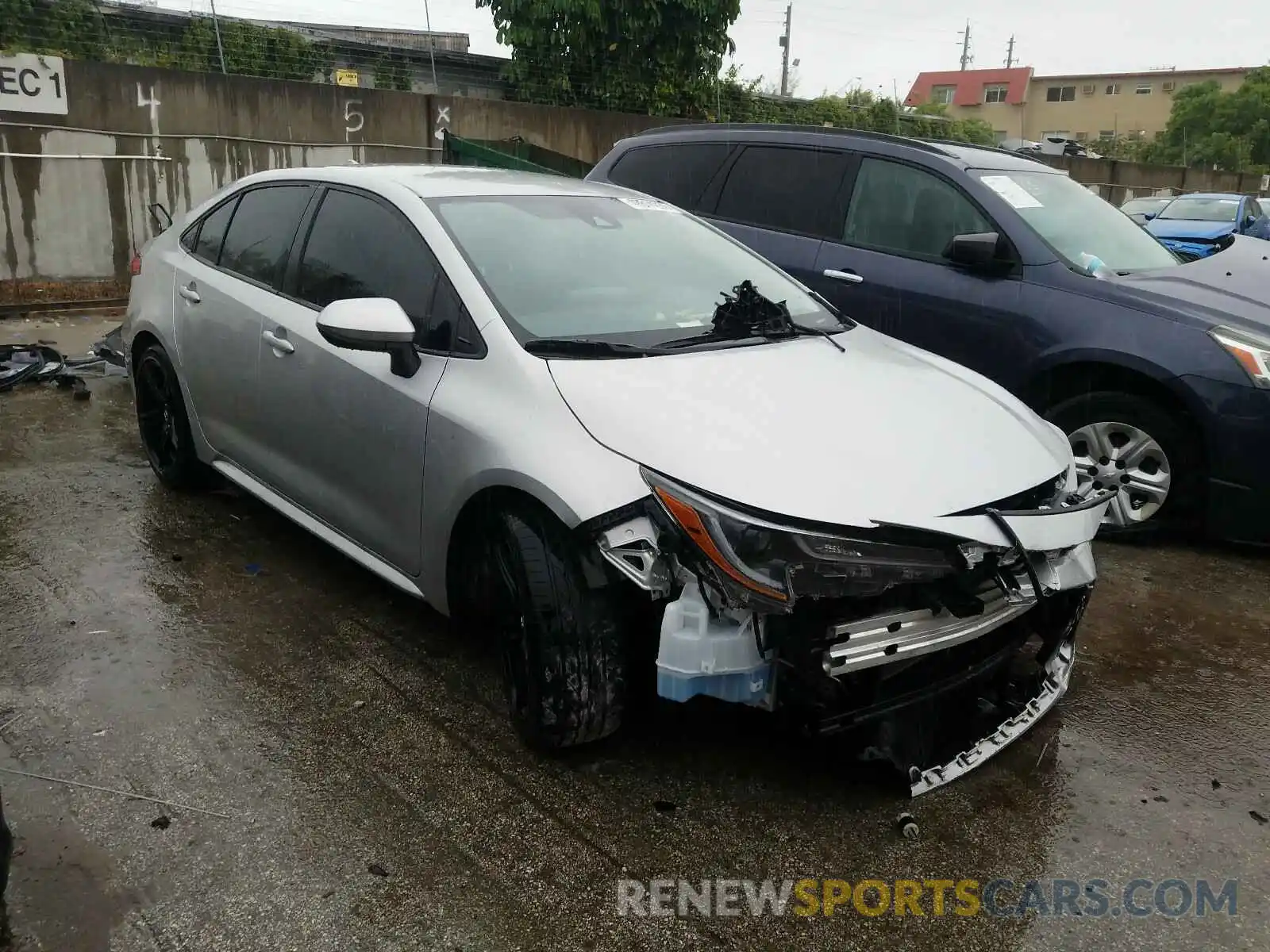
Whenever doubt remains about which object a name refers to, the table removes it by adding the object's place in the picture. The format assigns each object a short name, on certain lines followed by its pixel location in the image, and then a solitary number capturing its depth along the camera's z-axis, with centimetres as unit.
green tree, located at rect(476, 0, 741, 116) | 1700
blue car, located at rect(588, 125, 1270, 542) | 439
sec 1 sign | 945
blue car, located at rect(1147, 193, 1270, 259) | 1397
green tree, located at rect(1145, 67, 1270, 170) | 4894
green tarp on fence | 1198
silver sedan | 240
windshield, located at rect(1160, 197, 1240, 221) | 1528
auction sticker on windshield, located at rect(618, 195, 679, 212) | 400
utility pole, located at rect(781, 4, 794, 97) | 4723
